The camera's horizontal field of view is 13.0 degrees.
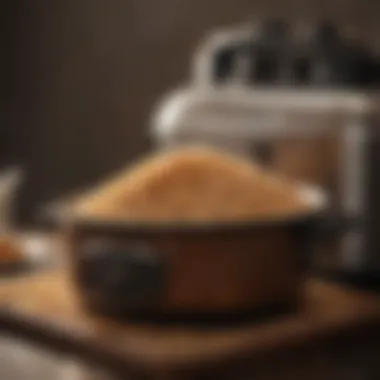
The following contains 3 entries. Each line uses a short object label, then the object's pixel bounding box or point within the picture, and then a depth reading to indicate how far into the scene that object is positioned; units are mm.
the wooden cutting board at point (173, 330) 1420
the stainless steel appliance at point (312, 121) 1639
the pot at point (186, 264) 1475
